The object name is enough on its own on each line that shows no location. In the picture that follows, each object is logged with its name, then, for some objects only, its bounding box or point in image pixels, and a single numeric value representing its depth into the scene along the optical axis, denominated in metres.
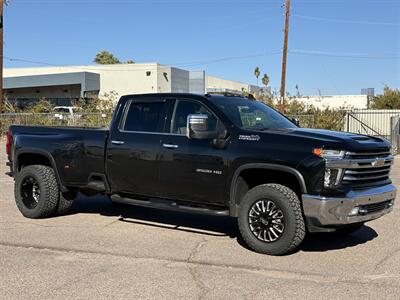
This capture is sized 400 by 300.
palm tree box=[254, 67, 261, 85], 103.31
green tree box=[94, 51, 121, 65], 97.03
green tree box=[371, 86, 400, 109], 52.83
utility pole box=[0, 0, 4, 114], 29.62
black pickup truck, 5.76
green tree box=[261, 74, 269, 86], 100.56
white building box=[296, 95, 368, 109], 49.80
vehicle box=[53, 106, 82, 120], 27.83
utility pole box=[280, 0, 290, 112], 28.34
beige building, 50.53
